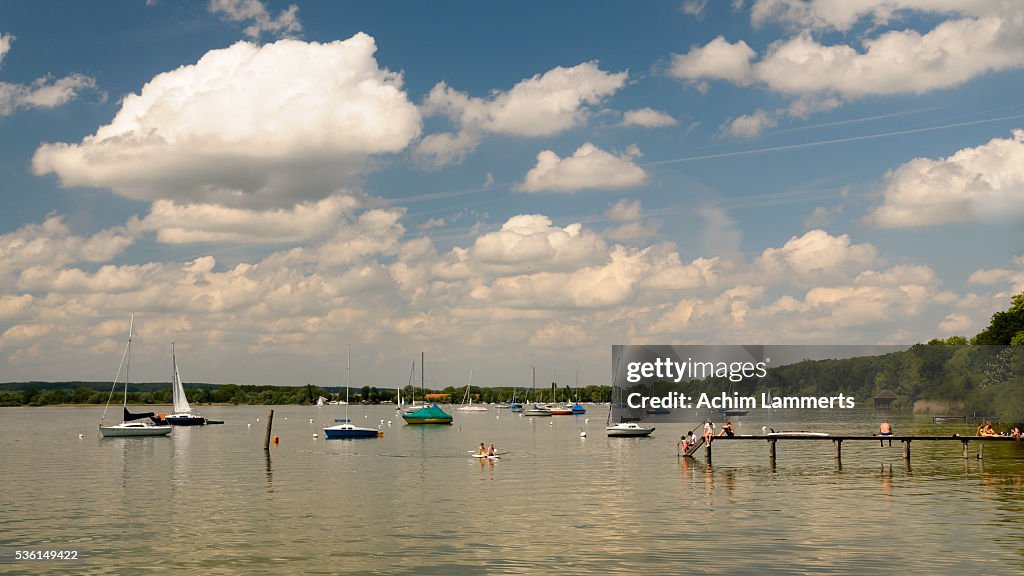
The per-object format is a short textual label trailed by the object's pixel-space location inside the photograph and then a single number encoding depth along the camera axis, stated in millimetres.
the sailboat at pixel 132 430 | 149875
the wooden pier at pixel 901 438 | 83562
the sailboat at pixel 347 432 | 137375
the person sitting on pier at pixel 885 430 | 87944
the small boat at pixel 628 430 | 142500
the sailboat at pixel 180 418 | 193375
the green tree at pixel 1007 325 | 162750
